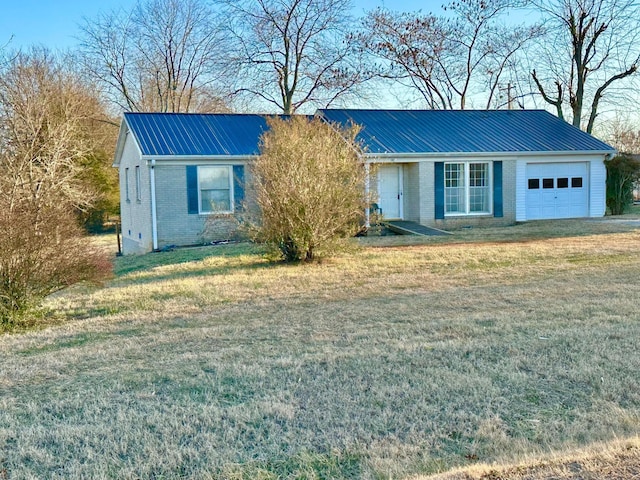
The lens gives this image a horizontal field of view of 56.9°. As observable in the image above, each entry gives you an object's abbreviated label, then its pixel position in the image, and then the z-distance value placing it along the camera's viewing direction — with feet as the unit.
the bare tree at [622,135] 127.13
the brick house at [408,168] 56.54
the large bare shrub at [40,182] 24.45
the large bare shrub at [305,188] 36.73
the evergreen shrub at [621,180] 73.20
